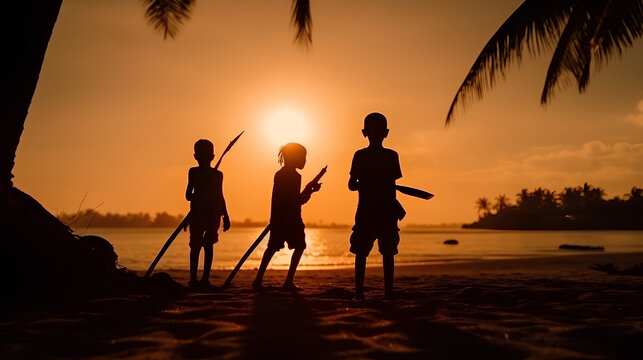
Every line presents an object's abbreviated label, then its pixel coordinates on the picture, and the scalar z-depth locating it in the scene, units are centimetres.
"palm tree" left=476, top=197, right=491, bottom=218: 13188
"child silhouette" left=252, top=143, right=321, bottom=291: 539
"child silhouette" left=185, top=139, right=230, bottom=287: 554
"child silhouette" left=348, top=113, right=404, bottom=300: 422
